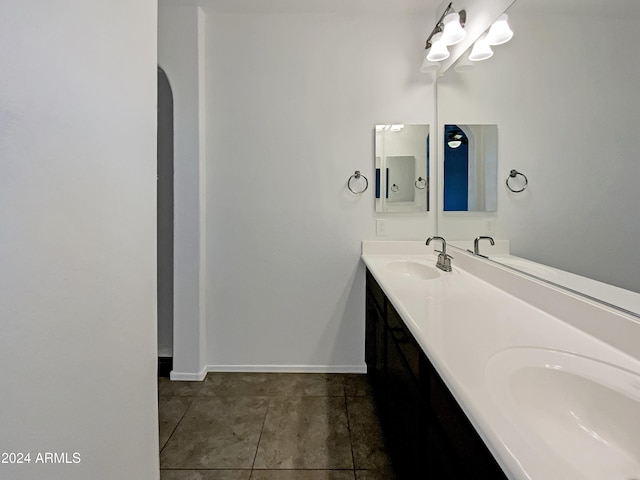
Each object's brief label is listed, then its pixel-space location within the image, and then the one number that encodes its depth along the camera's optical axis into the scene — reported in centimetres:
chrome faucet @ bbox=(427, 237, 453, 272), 181
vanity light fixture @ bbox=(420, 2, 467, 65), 180
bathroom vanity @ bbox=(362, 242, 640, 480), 53
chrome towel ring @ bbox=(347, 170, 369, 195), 225
